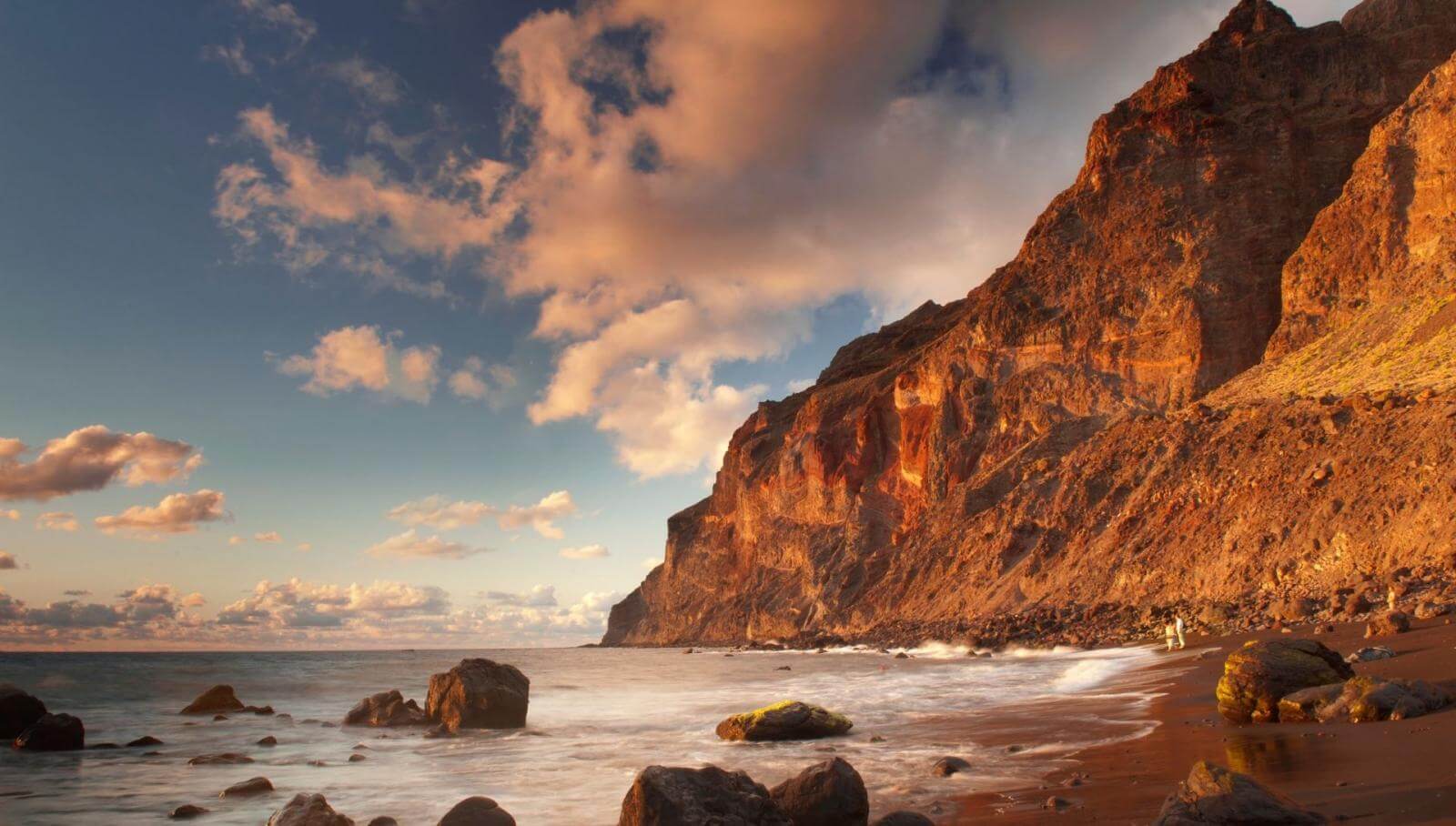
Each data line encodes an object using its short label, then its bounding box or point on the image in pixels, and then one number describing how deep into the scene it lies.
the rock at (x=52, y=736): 17.67
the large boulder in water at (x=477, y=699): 20.31
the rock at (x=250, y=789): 12.56
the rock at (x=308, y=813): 9.19
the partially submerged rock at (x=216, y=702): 27.31
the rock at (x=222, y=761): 15.97
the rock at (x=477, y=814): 8.34
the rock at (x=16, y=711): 18.91
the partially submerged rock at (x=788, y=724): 14.98
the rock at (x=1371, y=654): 13.26
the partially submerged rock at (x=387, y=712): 21.59
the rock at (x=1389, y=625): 15.61
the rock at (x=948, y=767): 10.30
